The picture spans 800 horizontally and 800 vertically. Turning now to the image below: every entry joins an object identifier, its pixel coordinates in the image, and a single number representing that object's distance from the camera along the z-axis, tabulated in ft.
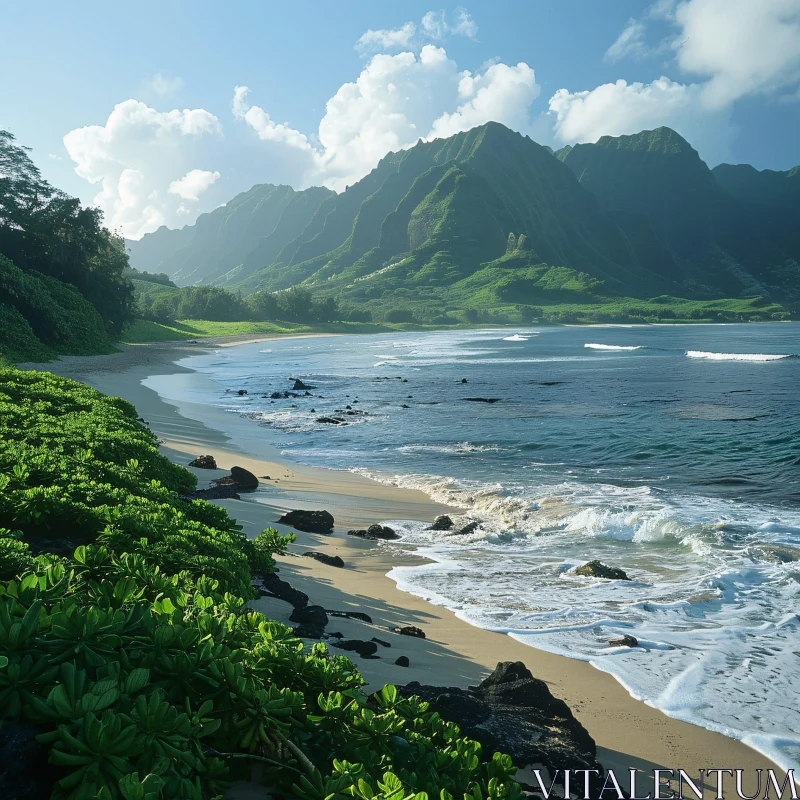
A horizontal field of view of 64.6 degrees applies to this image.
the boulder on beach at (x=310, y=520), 39.42
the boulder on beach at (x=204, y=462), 52.60
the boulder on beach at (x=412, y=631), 23.70
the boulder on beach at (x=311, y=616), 21.53
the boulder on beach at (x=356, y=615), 24.13
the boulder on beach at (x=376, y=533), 40.09
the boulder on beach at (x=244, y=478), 48.24
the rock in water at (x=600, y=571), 33.27
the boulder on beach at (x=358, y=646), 20.29
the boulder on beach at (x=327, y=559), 32.94
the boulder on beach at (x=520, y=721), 14.76
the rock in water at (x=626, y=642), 24.89
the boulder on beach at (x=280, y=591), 23.70
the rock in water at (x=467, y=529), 41.78
